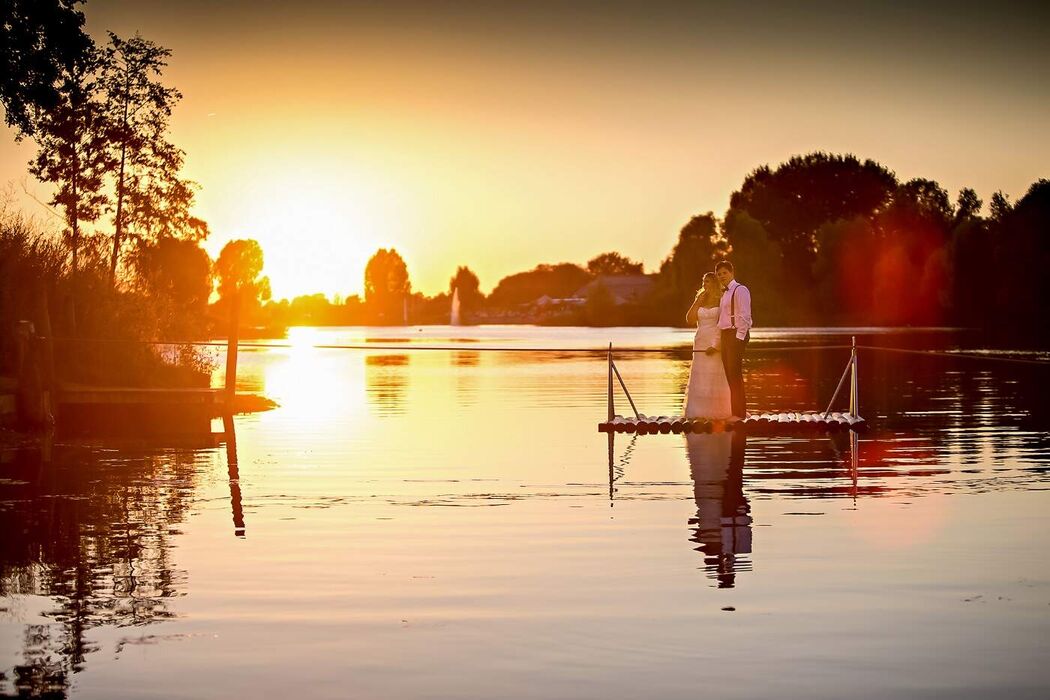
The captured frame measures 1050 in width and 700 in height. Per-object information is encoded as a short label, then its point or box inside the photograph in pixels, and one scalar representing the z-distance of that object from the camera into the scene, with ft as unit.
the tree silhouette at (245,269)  602.44
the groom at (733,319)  82.17
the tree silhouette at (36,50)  87.56
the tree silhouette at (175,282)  129.59
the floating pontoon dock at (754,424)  84.74
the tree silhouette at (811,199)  484.33
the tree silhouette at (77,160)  145.07
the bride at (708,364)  84.58
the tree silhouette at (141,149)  152.76
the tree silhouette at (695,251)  479.41
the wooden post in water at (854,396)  85.66
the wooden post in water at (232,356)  102.68
